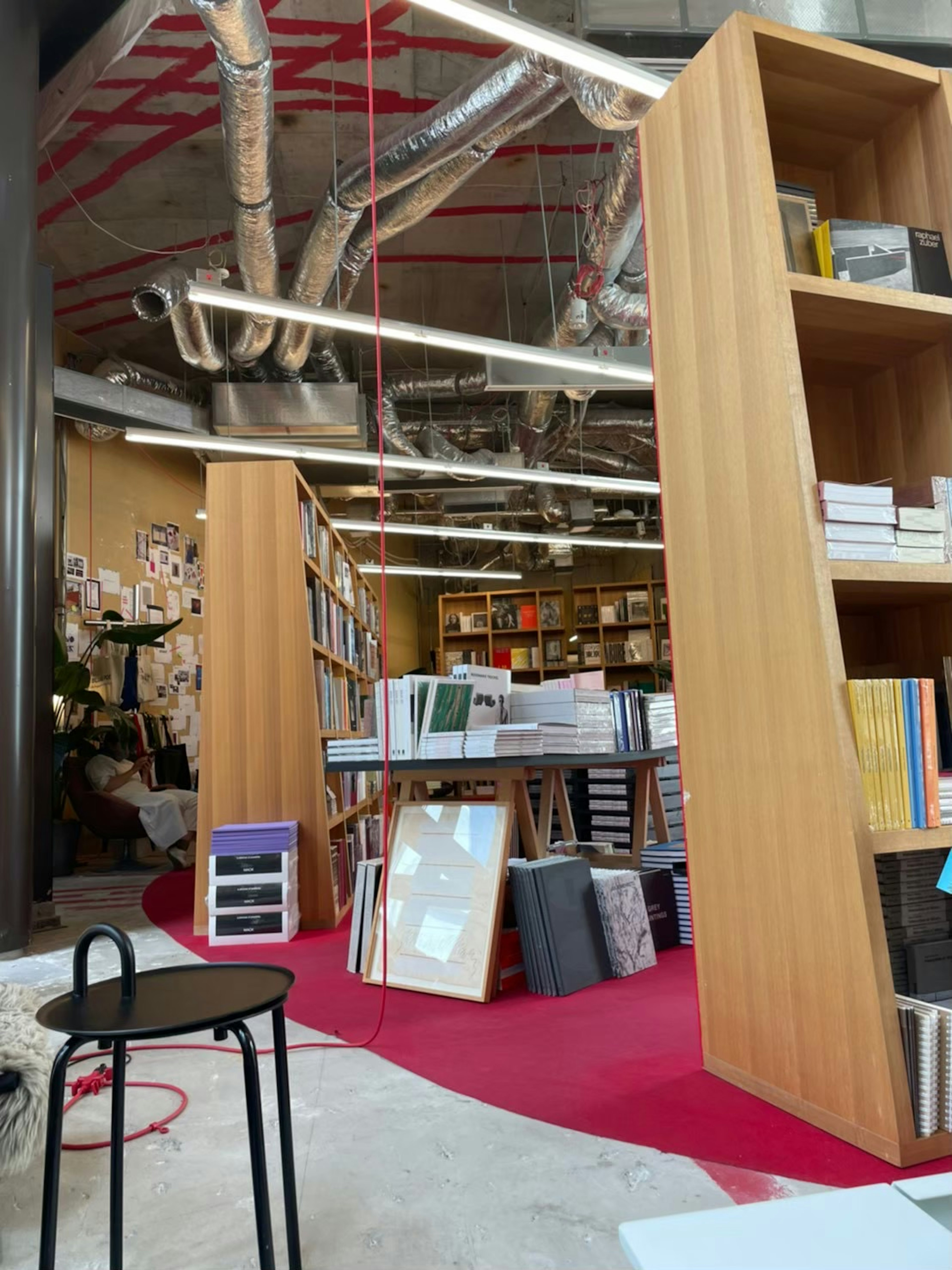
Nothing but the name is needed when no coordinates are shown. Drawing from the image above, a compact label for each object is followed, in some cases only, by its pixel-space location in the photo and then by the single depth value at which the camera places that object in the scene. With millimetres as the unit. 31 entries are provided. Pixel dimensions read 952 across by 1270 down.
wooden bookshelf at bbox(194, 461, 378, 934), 4547
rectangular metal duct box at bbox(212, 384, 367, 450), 7336
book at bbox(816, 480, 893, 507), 1966
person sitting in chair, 6973
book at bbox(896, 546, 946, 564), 2059
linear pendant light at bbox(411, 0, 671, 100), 2971
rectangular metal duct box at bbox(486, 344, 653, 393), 5965
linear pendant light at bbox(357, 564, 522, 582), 9203
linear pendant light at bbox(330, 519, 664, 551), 8414
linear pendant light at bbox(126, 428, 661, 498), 6426
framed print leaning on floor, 3160
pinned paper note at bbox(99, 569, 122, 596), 8086
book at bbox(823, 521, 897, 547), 1982
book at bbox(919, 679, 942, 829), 1931
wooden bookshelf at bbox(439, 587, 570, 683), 12250
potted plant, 6594
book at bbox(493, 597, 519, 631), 12289
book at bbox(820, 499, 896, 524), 1967
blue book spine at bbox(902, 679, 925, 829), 1924
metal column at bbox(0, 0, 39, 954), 3994
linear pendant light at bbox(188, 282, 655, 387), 4594
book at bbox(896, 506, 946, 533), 2062
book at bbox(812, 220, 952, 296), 2197
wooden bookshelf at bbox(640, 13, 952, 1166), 1869
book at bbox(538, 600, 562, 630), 12234
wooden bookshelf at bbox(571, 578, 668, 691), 12188
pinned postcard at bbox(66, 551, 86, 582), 7645
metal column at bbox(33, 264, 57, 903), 4699
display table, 3387
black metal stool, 1137
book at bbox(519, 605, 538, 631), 12234
